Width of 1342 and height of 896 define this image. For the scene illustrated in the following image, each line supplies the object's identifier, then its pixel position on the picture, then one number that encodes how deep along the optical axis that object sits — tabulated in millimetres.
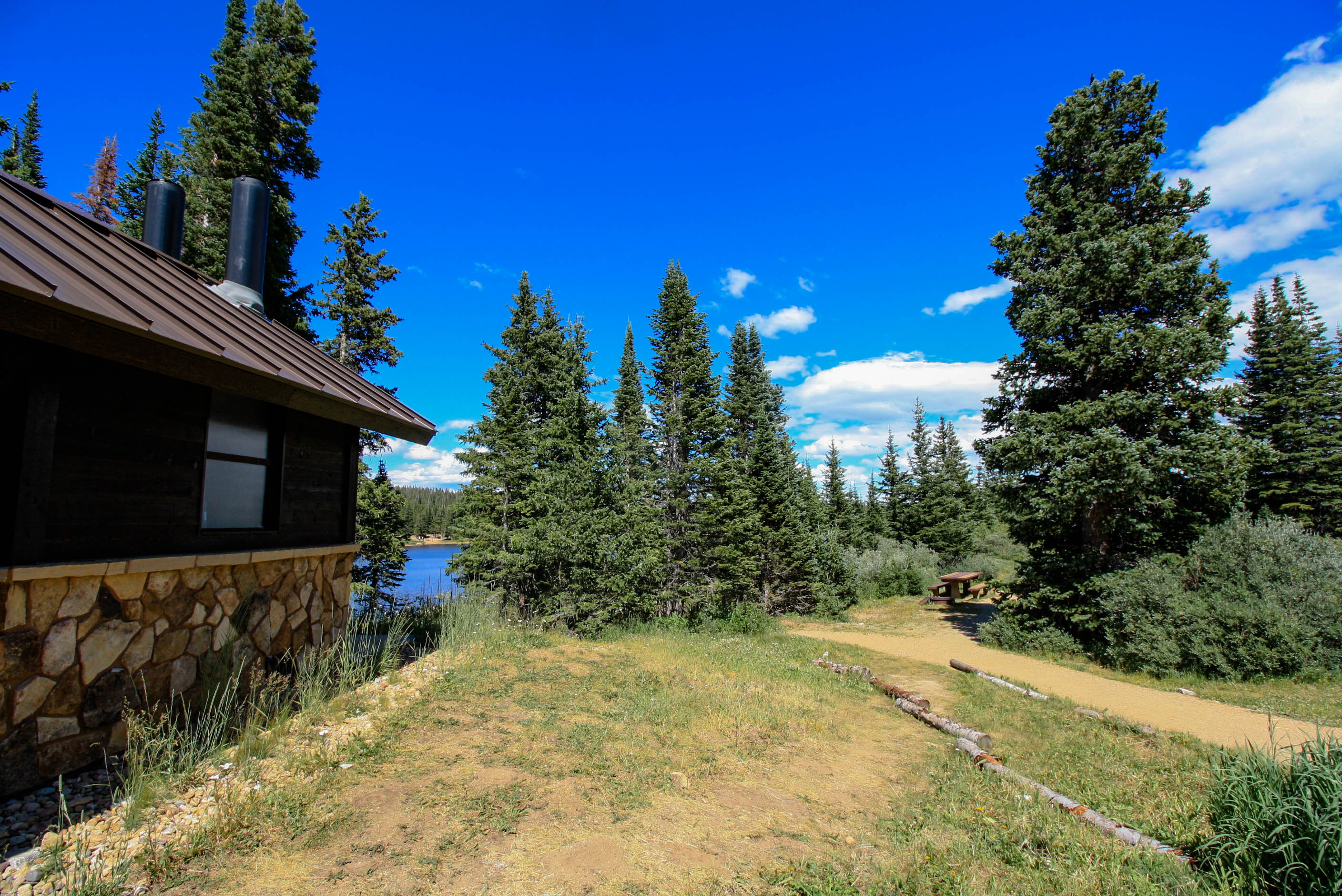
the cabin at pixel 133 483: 3693
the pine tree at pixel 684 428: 16547
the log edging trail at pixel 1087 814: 3924
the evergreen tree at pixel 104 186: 22312
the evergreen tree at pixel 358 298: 14383
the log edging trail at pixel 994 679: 8602
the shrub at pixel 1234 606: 9219
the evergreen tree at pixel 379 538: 14344
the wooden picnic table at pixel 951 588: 19281
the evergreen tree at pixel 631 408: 17266
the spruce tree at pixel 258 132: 12609
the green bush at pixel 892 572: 22938
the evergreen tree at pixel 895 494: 33062
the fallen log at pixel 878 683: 8016
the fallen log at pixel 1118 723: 6832
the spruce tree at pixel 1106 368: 11117
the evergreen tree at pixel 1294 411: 17188
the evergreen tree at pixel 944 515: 29359
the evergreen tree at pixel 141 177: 16609
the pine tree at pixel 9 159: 20188
